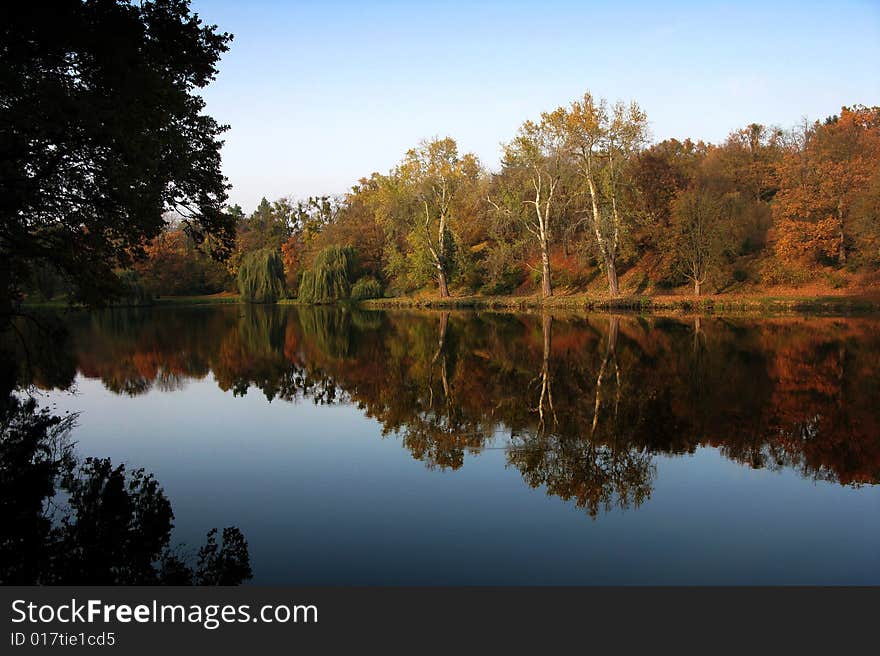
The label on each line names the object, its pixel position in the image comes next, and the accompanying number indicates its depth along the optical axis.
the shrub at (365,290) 55.28
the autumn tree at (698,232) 38.62
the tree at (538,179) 39.22
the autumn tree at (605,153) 37.56
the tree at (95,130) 10.05
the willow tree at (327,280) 55.03
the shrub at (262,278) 59.44
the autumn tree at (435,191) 47.09
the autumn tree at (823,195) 37.25
